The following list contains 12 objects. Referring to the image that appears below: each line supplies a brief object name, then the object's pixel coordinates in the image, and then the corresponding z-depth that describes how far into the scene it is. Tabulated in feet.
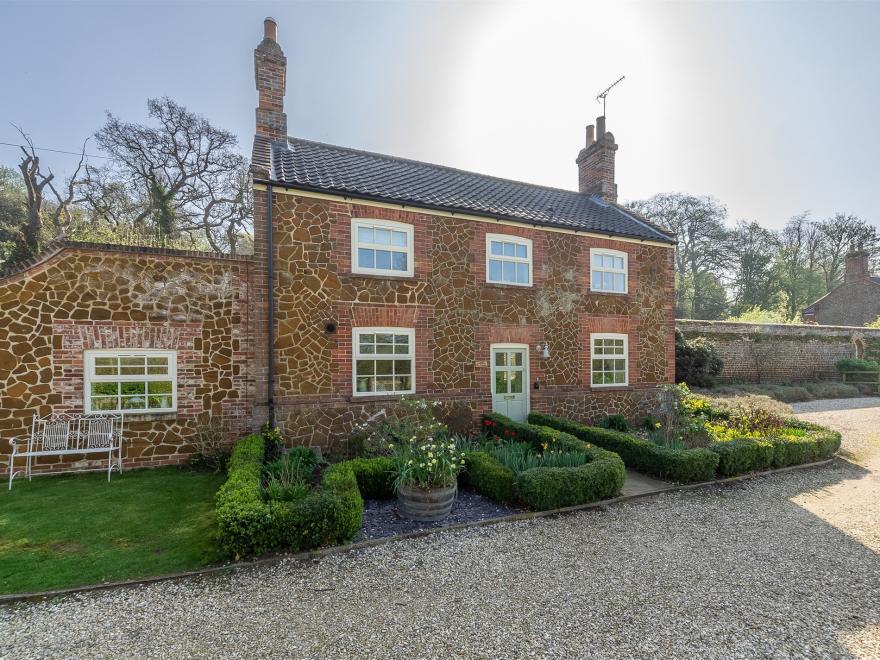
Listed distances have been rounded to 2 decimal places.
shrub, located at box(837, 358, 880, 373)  66.44
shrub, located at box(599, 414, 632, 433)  36.37
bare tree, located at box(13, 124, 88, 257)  54.39
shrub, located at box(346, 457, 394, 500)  21.61
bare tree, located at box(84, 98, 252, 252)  61.21
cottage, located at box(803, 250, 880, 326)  91.04
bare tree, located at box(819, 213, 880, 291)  104.50
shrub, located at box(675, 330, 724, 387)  51.98
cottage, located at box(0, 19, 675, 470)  24.88
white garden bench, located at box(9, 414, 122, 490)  23.61
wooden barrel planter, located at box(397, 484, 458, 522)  18.74
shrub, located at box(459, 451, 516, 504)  20.77
